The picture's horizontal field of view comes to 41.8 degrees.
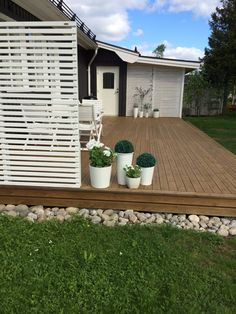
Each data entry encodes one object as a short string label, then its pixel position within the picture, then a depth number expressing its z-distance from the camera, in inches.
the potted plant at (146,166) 130.3
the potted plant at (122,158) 132.2
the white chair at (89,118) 200.5
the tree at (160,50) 1299.2
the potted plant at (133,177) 127.9
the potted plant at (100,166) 127.2
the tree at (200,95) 572.4
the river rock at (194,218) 122.0
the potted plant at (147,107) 456.4
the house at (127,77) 411.8
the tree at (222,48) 532.7
